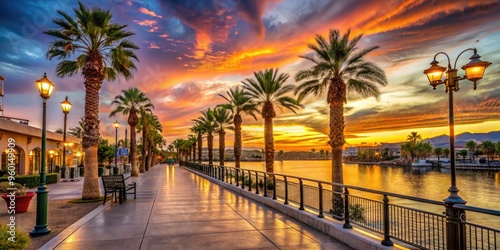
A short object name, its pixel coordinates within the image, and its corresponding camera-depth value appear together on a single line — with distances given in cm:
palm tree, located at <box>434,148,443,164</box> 18125
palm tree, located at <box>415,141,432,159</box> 17104
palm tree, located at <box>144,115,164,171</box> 5679
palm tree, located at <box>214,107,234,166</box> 4719
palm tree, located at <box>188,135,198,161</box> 8198
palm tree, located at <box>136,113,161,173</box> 4456
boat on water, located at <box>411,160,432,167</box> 15112
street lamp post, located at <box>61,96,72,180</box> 2062
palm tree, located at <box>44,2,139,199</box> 1555
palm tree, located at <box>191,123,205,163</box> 5532
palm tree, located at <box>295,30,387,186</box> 2100
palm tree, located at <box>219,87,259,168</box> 3803
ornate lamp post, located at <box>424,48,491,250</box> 520
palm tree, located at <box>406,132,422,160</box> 16700
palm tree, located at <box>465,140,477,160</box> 17500
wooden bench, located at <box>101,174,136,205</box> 1431
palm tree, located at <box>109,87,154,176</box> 3728
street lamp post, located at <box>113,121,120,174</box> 3328
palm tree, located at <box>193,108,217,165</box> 4944
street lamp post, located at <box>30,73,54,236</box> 858
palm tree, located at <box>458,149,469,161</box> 16806
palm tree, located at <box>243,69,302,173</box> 3067
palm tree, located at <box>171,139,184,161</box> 11679
